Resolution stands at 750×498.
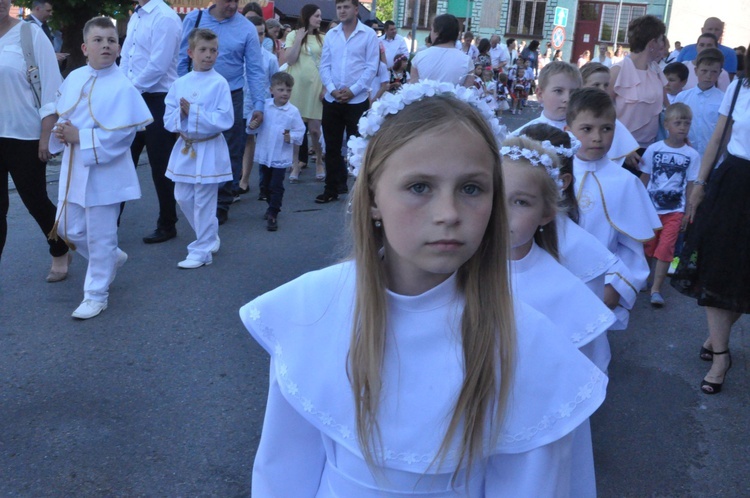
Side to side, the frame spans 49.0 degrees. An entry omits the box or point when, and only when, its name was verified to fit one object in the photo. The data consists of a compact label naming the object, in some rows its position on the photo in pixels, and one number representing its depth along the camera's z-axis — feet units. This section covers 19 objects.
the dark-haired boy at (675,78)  26.63
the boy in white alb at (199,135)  21.17
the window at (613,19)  147.54
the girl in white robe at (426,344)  5.27
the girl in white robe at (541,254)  9.08
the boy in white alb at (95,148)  17.33
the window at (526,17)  149.48
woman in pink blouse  22.12
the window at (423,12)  152.76
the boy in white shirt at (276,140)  26.17
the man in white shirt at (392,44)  56.59
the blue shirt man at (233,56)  25.71
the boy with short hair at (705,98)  22.65
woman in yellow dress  33.30
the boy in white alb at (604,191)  13.93
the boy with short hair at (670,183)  20.49
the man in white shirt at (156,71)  22.65
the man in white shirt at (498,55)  77.39
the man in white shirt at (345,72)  28.76
